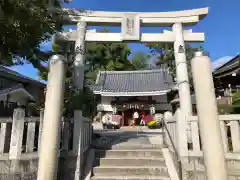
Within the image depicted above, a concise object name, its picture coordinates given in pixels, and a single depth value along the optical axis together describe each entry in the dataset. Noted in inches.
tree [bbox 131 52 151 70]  1292.3
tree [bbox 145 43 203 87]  939.3
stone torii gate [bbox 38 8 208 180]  226.7
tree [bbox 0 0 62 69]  179.9
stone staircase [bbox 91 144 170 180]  194.4
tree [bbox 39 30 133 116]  1001.0
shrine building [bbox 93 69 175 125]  718.5
